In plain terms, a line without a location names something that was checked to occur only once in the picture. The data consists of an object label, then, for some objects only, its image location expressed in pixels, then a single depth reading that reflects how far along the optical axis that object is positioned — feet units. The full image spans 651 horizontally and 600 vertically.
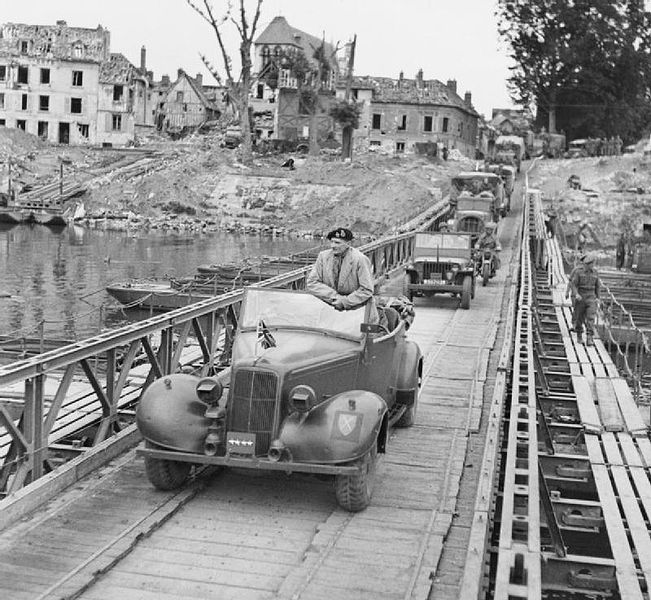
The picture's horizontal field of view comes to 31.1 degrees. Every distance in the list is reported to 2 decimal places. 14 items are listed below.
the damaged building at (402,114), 326.65
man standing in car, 41.39
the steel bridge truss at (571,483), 31.81
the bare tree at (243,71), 263.29
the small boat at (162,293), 113.19
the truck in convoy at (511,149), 270.05
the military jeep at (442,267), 93.50
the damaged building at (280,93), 312.29
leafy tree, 305.94
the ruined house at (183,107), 364.17
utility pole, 279.08
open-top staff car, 34.58
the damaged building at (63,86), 327.88
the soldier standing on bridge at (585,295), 74.33
